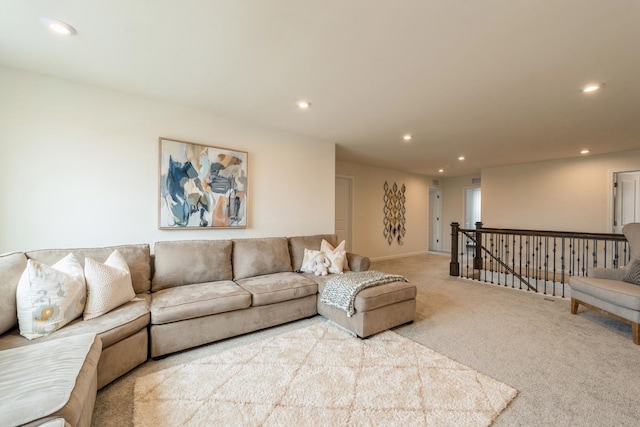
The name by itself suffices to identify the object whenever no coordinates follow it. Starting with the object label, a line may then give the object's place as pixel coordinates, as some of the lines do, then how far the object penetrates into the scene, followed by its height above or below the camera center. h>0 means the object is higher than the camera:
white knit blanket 2.45 -0.72
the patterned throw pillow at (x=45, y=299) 1.64 -0.58
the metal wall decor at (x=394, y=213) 6.72 +0.01
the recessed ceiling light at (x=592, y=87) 2.40 +1.20
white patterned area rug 1.48 -1.15
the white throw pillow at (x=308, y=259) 3.32 -0.60
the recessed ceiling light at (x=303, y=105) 2.86 +1.21
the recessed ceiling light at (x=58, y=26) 1.69 +1.23
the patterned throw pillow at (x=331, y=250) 3.42 -0.50
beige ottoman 2.40 -0.94
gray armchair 2.34 -0.75
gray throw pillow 2.63 -0.59
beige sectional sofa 1.55 -0.77
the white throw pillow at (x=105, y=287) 1.91 -0.59
